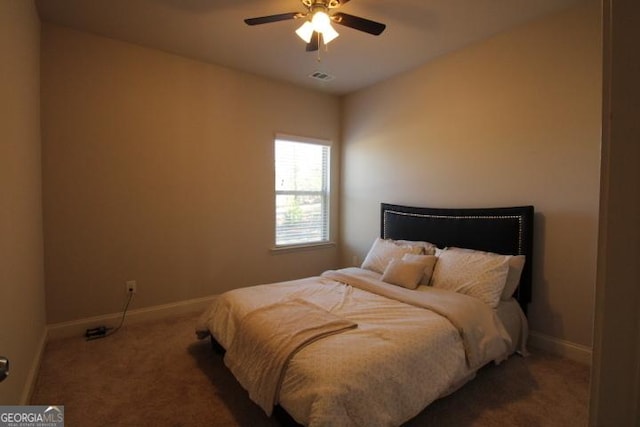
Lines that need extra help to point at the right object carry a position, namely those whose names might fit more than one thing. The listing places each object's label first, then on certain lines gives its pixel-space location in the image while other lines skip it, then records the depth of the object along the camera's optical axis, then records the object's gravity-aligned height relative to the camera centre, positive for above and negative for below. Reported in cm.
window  408 +16
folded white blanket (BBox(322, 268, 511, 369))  199 -77
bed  148 -75
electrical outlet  311 -85
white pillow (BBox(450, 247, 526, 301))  249 -57
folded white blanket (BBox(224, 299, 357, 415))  162 -78
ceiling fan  207 +123
